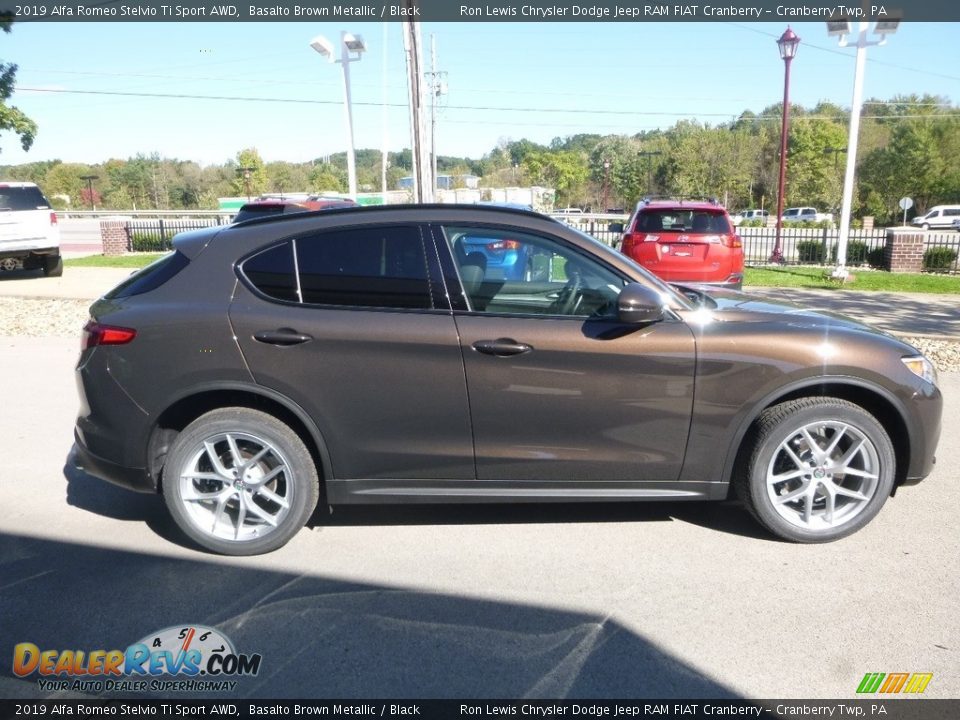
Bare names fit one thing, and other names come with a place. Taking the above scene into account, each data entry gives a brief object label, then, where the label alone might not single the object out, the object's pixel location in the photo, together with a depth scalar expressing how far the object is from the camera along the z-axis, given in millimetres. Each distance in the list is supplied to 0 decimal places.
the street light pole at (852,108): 15047
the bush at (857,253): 19578
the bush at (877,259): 18461
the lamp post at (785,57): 20131
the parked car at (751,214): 58125
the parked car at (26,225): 15781
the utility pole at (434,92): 42600
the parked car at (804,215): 51438
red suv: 10086
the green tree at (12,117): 14766
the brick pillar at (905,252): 17484
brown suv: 3758
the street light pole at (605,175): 61294
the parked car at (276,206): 12305
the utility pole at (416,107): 15656
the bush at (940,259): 17797
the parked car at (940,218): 44594
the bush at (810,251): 20547
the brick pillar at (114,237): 23547
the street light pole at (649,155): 60969
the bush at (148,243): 24141
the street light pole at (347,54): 28875
